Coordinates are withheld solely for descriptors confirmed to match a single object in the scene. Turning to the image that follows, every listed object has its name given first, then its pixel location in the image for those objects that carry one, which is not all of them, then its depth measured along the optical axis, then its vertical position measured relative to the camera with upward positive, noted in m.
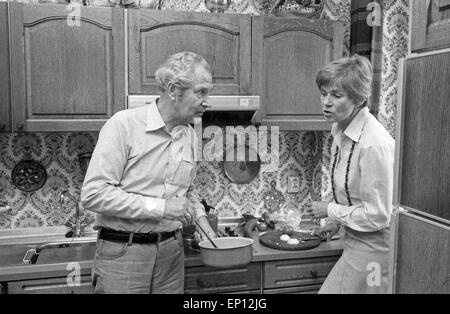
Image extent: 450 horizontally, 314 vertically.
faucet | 2.62 -0.57
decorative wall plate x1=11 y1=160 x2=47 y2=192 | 2.57 -0.30
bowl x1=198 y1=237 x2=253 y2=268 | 1.88 -0.54
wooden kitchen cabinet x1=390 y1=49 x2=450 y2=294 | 0.89 -0.11
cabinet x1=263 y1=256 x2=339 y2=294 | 2.37 -0.77
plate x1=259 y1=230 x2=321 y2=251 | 2.38 -0.62
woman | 1.77 -0.22
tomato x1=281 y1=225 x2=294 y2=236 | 2.65 -0.61
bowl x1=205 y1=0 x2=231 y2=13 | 2.49 +0.62
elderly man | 1.70 -0.24
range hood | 2.27 +0.07
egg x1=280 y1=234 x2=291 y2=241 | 2.50 -0.61
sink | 2.20 -0.66
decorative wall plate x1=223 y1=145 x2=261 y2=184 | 2.89 -0.28
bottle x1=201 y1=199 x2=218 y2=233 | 2.55 -0.53
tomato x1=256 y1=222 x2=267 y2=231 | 2.76 -0.61
